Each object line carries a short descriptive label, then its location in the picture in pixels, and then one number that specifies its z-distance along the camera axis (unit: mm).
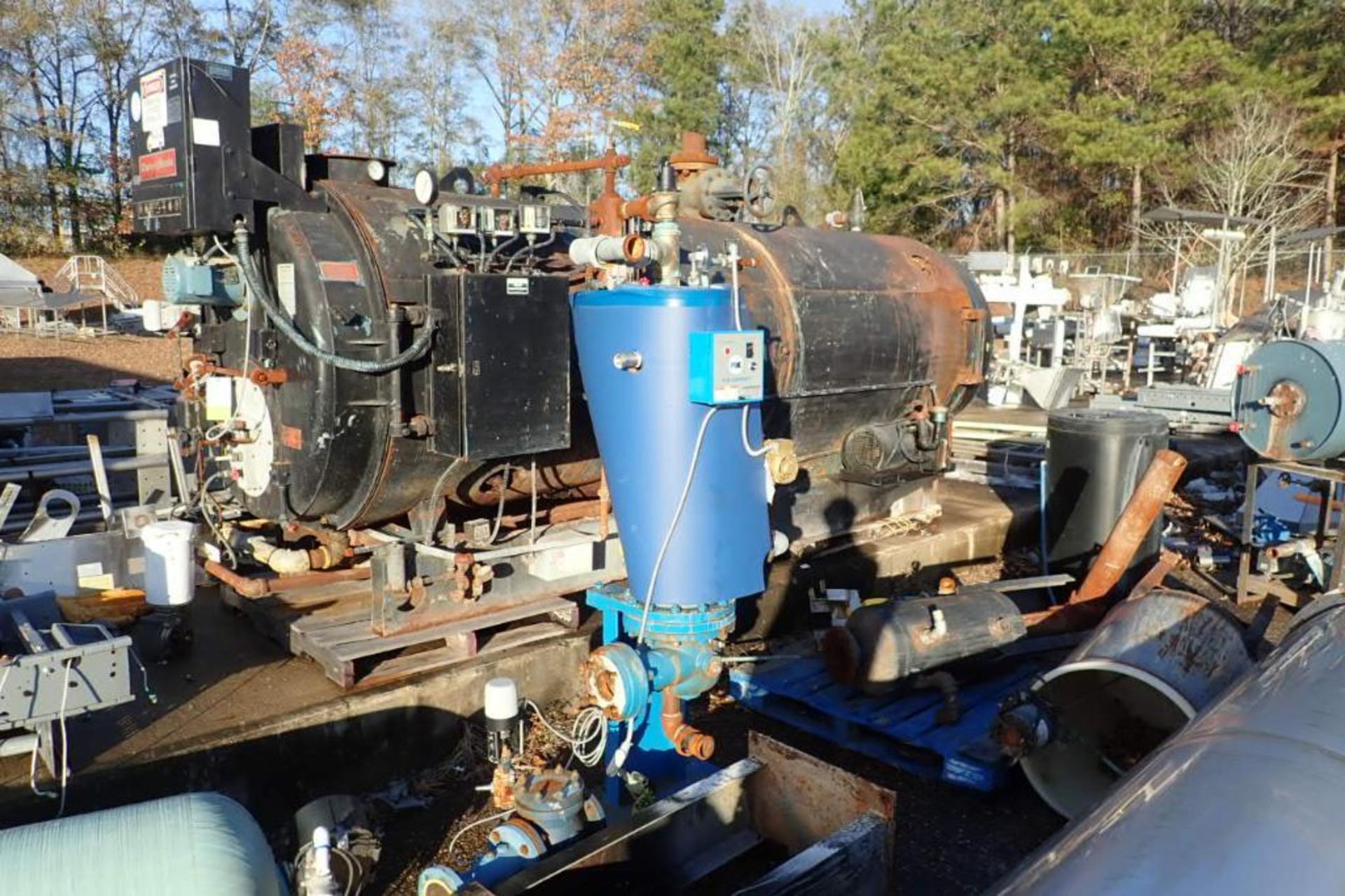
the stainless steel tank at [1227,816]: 1623
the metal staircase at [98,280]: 25141
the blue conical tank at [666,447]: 3523
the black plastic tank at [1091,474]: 6152
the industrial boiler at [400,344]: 4223
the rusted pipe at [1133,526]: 5082
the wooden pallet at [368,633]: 4371
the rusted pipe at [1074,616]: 5156
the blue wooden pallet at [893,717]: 4109
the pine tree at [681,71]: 31375
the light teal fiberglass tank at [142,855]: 2254
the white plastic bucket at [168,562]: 4375
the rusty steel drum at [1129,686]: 3562
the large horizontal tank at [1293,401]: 5938
